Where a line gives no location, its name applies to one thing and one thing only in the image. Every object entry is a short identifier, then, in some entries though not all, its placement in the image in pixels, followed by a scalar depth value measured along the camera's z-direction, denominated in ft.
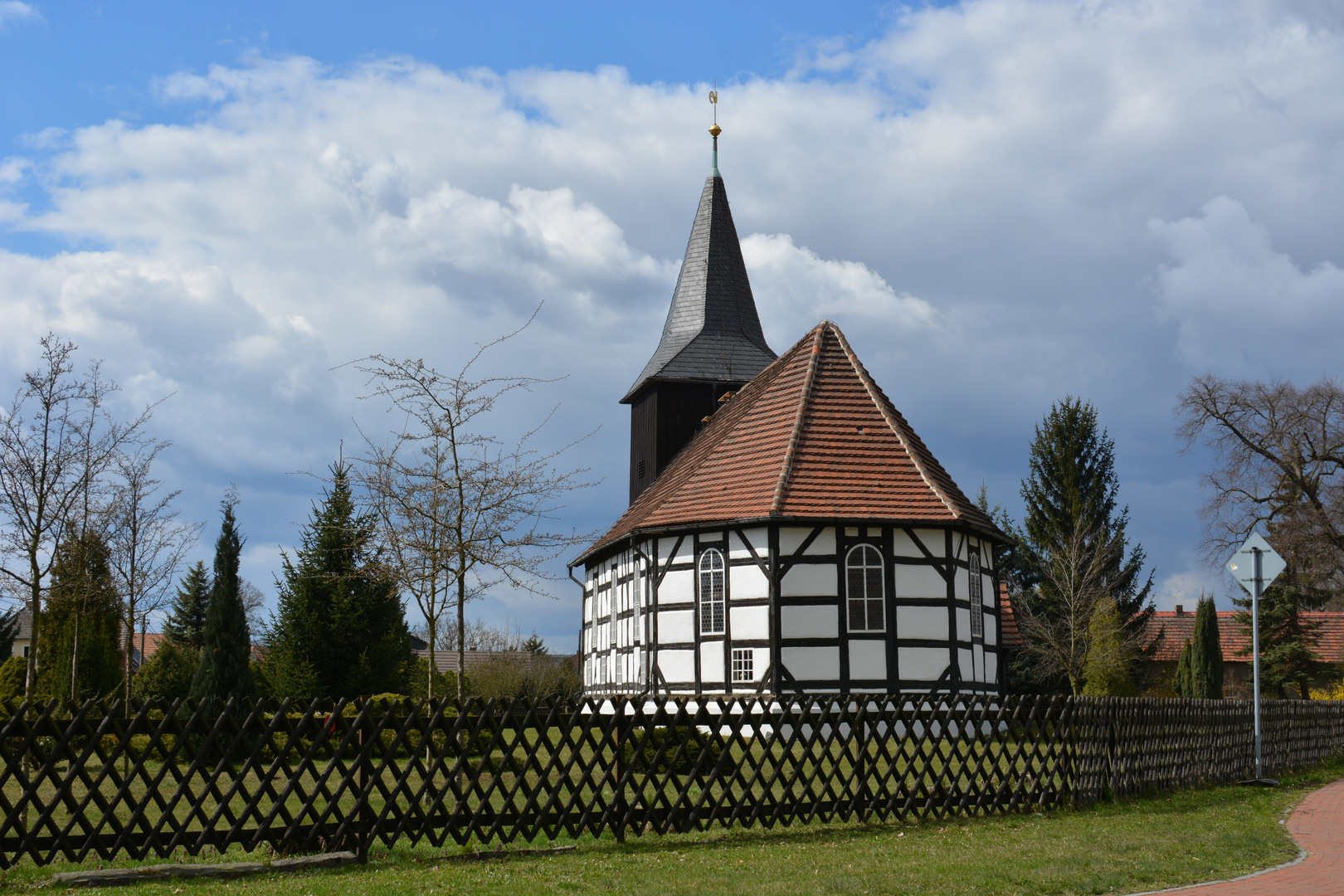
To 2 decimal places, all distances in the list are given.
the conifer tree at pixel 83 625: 54.34
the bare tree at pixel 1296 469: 114.01
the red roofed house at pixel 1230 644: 147.02
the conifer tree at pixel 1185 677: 127.44
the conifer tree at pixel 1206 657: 124.36
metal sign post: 49.93
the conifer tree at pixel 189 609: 159.74
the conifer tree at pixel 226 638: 72.69
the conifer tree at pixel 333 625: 81.71
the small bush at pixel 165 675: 99.66
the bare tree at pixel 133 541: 67.46
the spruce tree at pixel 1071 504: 139.64
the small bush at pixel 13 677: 86.69
